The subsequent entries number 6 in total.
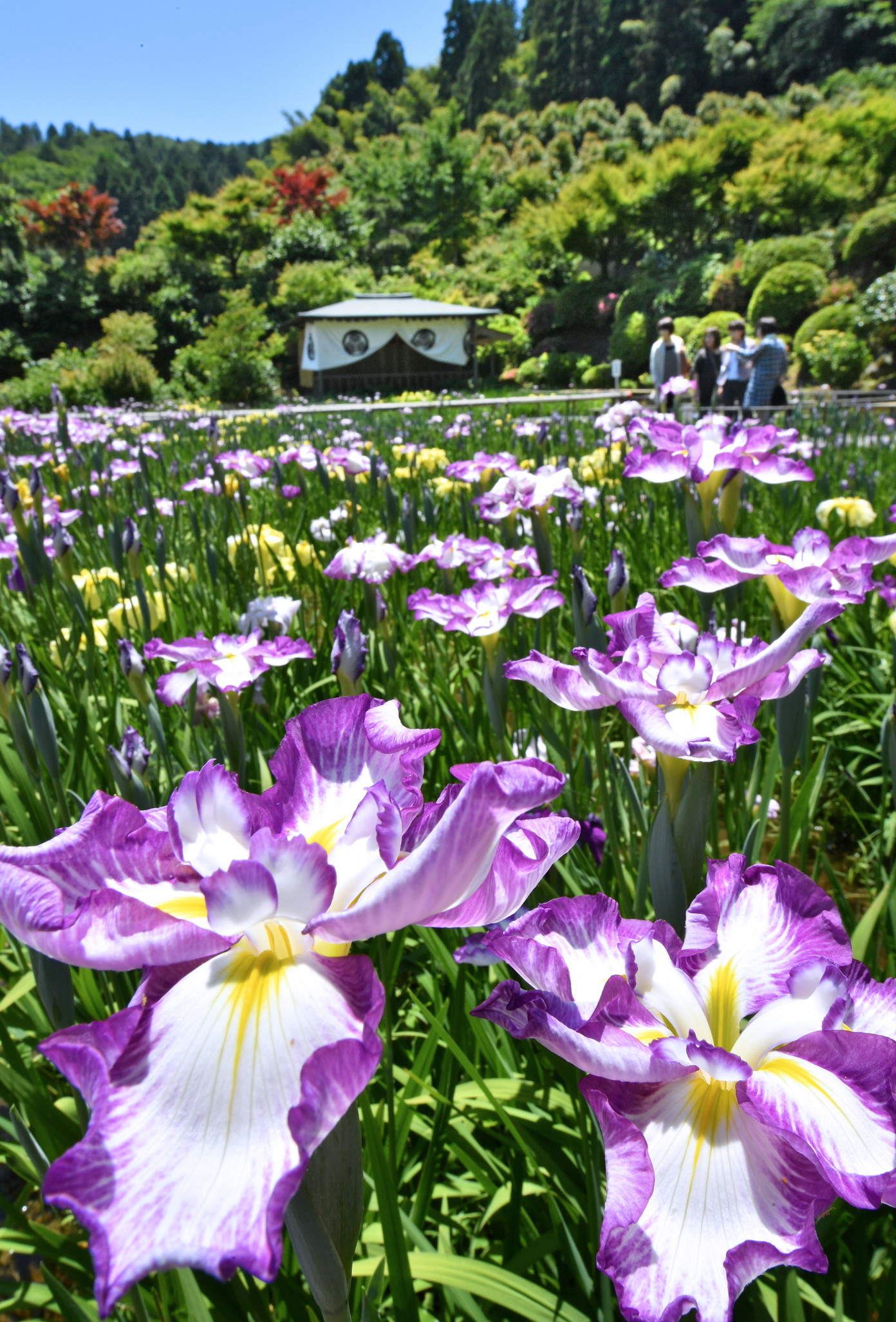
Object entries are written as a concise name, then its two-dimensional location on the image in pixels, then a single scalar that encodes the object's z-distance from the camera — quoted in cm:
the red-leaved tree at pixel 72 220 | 4338
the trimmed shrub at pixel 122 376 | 2536
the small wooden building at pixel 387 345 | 3541
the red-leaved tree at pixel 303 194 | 5019
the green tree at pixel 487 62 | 8031
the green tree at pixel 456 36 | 8912
